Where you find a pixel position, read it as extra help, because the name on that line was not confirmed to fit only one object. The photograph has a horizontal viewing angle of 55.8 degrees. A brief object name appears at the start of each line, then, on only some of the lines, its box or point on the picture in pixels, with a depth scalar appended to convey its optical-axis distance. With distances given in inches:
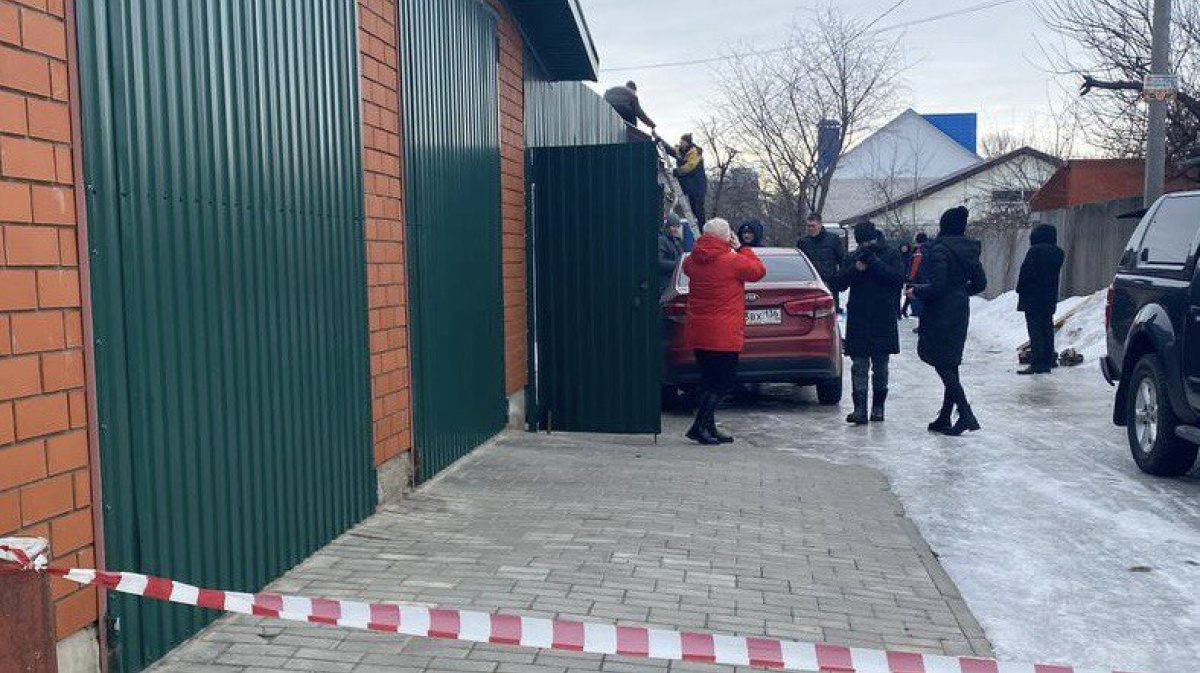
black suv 282.0
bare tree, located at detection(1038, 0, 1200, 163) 741.3
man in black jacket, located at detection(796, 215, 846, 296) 562.9
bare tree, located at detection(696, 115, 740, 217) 1427.8
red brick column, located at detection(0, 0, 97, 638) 115.9
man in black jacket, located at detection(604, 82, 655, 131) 634.2
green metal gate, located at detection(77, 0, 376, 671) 134.3
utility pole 540.4
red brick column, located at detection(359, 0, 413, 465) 226.7
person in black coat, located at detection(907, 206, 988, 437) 371.2
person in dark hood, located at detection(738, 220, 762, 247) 523.2
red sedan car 411.2
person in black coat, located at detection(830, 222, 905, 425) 386.3
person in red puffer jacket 338.0
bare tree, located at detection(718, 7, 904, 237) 1363.2
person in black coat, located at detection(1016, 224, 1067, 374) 557.6
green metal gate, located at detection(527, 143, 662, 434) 339.9
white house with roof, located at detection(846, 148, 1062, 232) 1680.6
